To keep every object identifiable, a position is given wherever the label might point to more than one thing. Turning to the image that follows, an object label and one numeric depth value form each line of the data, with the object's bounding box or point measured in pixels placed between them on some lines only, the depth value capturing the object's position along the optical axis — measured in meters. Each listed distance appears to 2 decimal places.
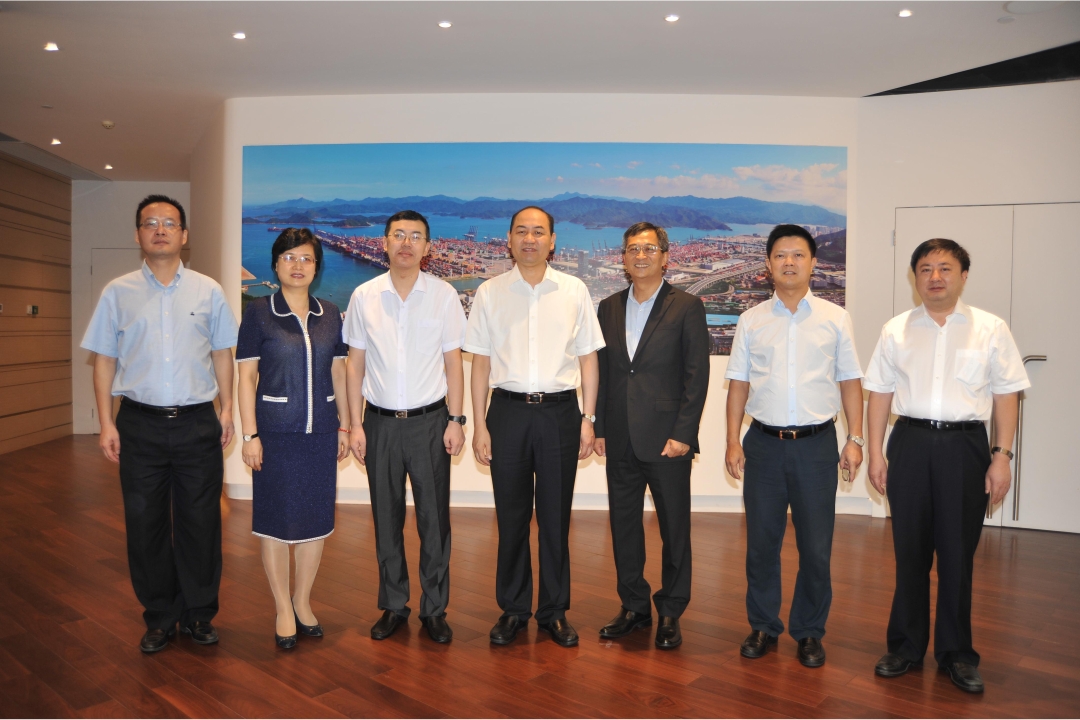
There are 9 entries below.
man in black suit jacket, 3.24
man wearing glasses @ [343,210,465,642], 3.26
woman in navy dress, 3.17
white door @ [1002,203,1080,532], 5.43
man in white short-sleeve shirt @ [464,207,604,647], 3.24
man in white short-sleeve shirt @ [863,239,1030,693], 2.89
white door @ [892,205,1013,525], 5.57
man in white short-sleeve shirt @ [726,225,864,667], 3.11
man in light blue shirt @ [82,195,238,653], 3.17
